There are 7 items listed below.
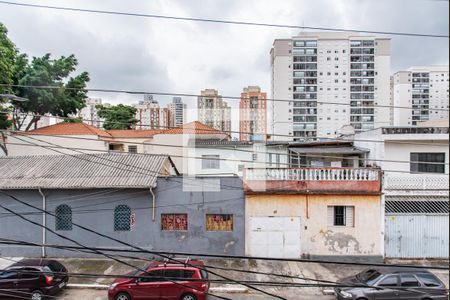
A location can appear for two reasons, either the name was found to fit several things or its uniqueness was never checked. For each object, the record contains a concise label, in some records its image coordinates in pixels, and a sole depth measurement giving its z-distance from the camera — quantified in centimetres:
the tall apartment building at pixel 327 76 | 6825
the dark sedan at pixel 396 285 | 914
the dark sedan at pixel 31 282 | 949
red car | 944
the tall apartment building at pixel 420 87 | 7894
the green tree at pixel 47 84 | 2458
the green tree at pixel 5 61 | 1945
